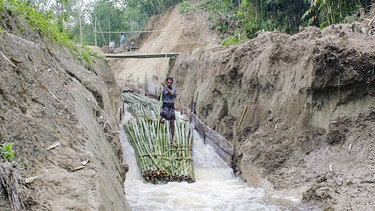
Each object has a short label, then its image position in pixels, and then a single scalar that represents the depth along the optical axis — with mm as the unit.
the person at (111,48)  27597
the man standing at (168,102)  8945
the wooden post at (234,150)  8492
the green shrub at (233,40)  15284
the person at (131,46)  29958
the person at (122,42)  30698
